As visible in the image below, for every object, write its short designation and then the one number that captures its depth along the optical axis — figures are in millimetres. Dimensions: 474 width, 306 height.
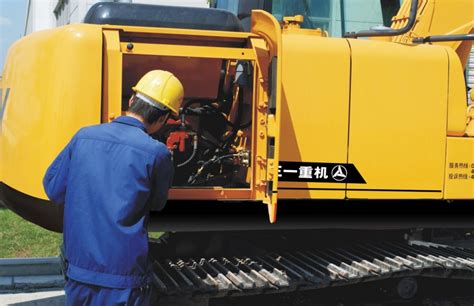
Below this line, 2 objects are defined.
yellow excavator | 3688
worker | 2709
